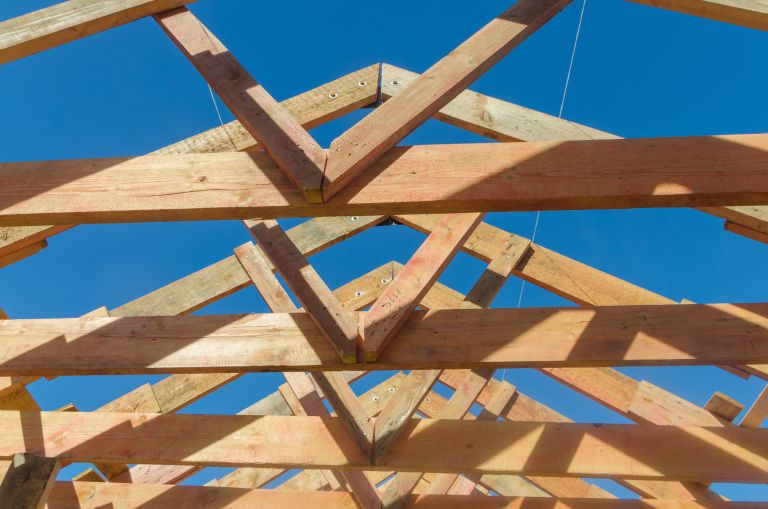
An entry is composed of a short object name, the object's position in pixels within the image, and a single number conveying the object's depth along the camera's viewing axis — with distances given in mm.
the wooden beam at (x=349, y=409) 2838
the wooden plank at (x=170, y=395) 4508
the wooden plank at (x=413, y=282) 2385
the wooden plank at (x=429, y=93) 1791
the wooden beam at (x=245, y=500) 3295
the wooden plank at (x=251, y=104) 1801
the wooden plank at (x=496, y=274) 4055
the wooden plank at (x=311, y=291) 2387
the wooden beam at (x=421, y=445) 2844
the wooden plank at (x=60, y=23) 1884
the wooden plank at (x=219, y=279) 4277
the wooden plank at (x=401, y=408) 2840
